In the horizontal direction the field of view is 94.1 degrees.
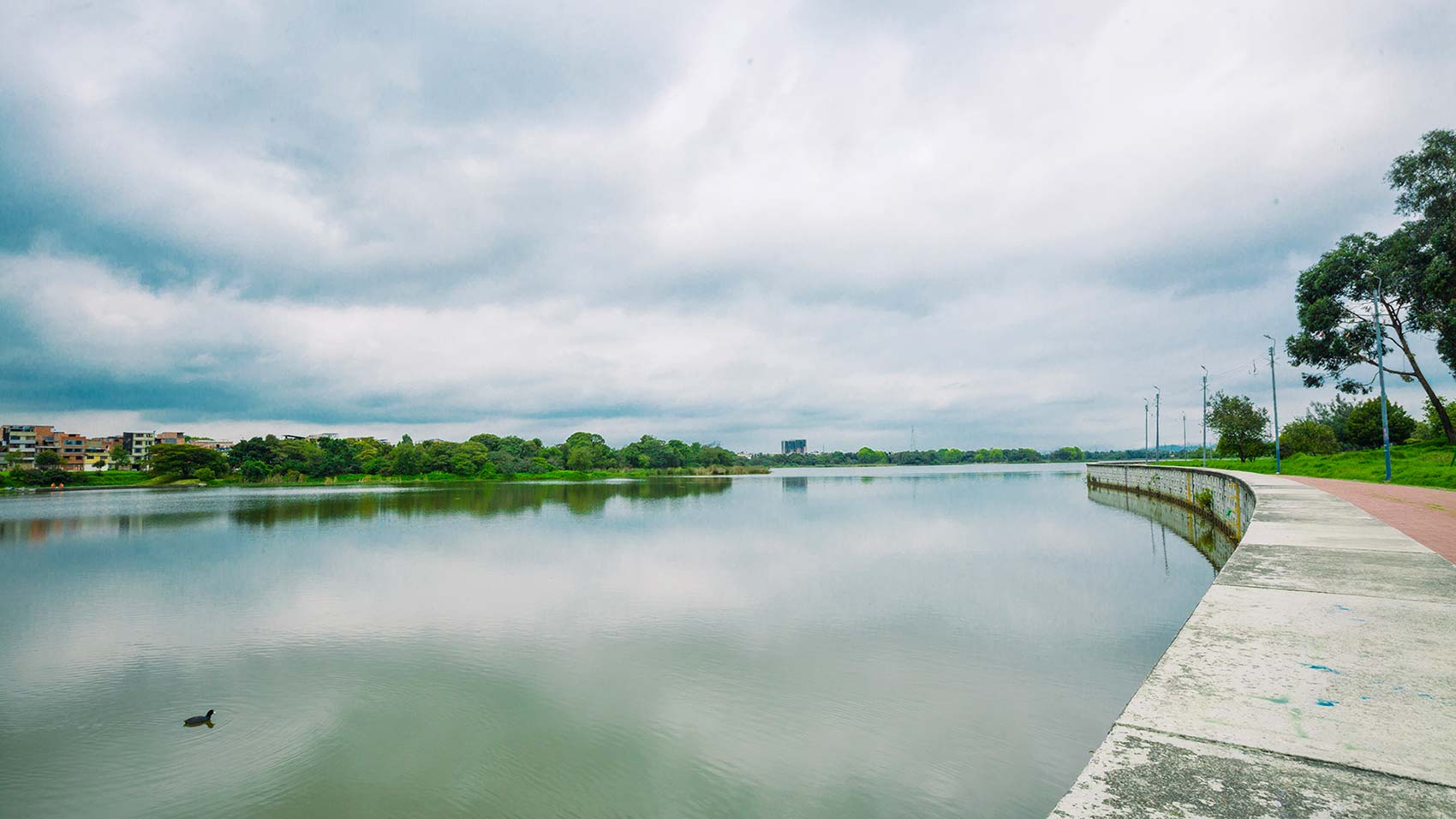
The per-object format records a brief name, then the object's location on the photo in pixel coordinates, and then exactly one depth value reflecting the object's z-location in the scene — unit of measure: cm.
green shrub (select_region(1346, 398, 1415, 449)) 4309
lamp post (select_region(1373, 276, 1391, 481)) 2212
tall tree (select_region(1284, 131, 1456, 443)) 2739
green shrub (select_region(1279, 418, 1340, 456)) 4594
